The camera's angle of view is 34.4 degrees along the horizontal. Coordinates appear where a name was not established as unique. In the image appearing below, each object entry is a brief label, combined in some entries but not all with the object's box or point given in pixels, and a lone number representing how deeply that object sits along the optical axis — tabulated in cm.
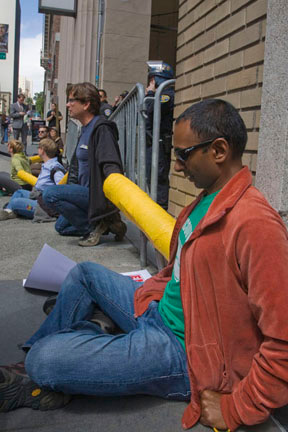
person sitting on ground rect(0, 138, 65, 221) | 650
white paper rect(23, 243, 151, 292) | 339
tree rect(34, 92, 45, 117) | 9045
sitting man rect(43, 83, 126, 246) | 462
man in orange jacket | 156
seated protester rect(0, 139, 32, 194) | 839
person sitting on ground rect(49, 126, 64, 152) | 1080
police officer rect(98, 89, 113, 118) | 779
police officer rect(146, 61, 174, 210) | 583
